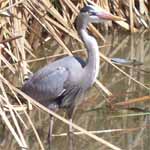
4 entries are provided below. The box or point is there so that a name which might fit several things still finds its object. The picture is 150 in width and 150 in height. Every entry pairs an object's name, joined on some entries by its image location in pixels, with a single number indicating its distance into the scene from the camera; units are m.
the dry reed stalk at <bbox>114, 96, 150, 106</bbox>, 10.69
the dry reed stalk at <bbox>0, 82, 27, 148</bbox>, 7.31
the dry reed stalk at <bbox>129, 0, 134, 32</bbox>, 15.39
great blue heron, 9.65
